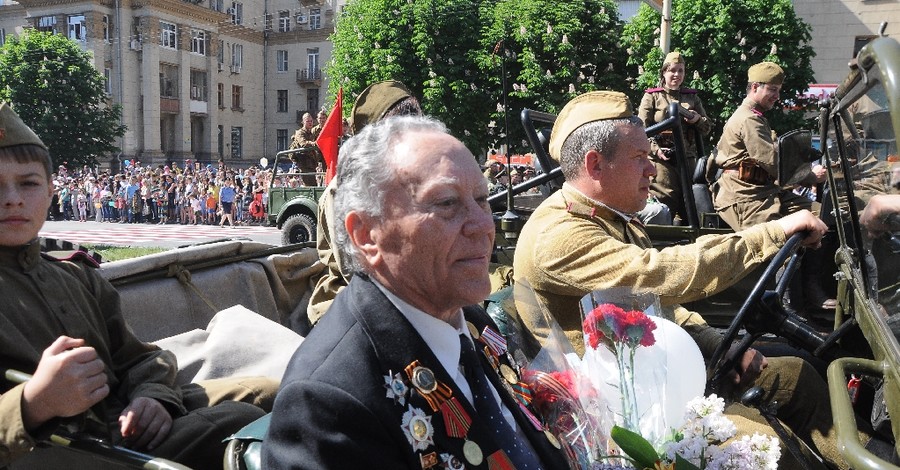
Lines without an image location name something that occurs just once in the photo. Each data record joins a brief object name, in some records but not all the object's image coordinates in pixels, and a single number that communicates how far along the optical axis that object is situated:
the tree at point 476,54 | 25.52
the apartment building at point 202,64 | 51.25
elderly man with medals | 1.56
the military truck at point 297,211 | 15.09
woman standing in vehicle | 7.18
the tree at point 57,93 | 41.41
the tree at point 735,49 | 21.55
